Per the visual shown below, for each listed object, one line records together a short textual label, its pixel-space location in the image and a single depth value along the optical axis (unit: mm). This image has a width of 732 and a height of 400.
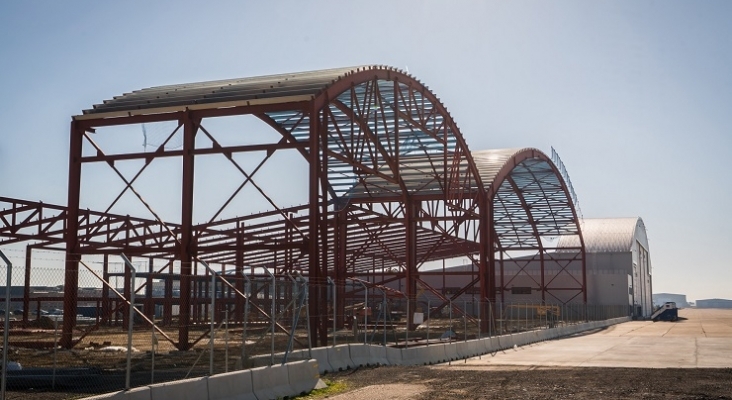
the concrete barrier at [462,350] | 31281
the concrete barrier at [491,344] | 35062
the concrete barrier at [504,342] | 36916
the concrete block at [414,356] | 26734
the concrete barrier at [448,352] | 29327
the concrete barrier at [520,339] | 40050
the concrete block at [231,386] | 15039
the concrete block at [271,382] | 16500
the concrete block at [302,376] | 17984
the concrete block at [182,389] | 13562
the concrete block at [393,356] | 25786
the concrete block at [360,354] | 23272
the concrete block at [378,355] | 24469
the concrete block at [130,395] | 12508
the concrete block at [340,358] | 21844
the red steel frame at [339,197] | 25688
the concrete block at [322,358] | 20719
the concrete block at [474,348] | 32656
